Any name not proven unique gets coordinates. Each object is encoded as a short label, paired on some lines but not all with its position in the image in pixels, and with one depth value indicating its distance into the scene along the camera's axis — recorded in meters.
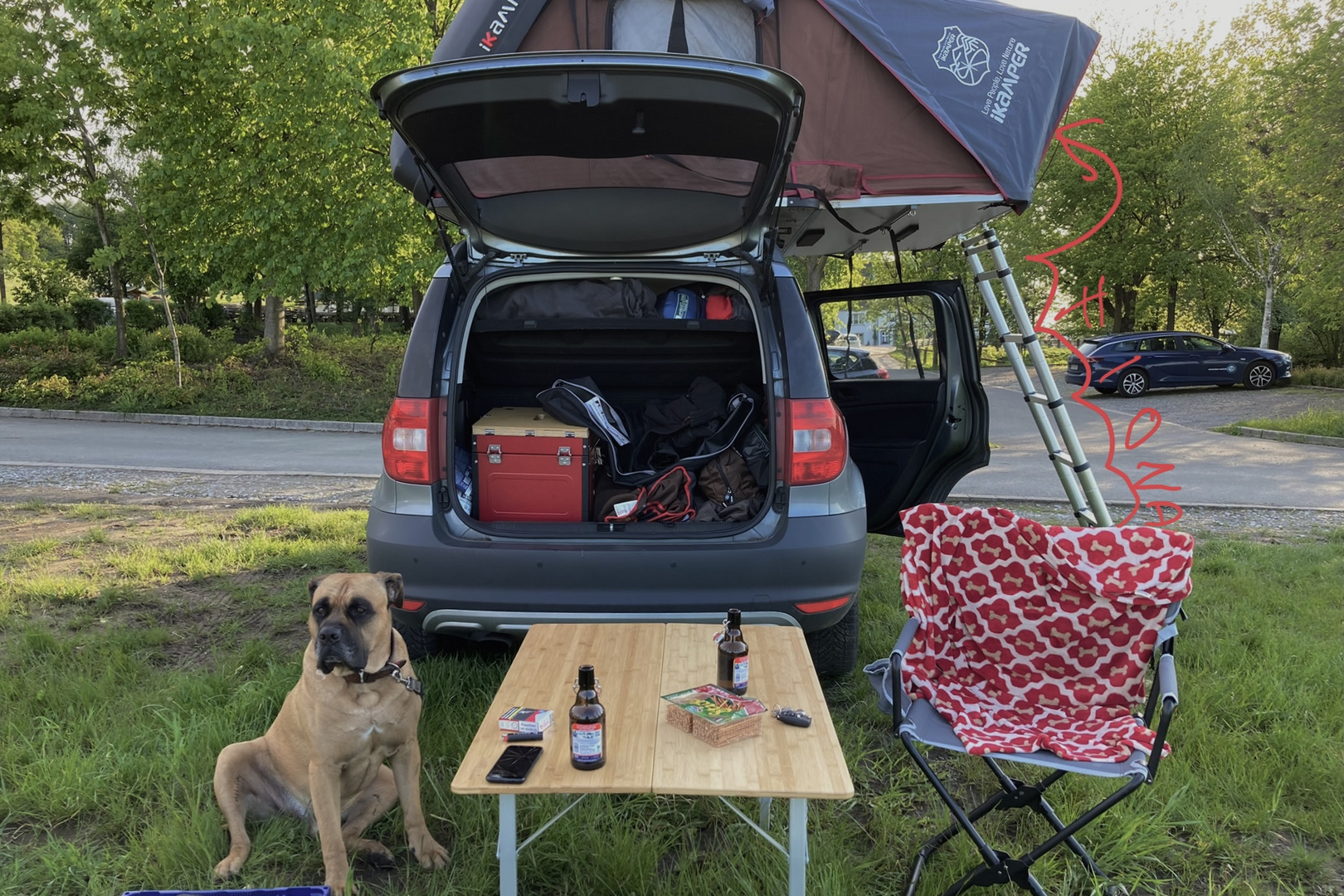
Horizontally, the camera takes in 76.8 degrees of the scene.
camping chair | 2.22
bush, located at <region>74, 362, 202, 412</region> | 13.95
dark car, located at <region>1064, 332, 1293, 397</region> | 18.58
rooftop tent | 4.02
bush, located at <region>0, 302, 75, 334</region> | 21.53
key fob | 2.07
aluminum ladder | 4.43
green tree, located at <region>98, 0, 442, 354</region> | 11.85
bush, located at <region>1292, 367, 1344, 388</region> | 18.76
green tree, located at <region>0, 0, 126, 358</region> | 13.95
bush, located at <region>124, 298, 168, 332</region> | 22.28
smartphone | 1.84
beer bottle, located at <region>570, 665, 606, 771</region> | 1.88
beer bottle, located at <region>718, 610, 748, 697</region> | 2.28
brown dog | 2.24
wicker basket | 1.99
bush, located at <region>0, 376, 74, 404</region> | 13.84
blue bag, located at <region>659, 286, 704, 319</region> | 3.86
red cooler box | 3.48
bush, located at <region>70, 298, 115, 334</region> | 23.12
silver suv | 2.60
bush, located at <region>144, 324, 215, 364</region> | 16.75
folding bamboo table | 1.82
